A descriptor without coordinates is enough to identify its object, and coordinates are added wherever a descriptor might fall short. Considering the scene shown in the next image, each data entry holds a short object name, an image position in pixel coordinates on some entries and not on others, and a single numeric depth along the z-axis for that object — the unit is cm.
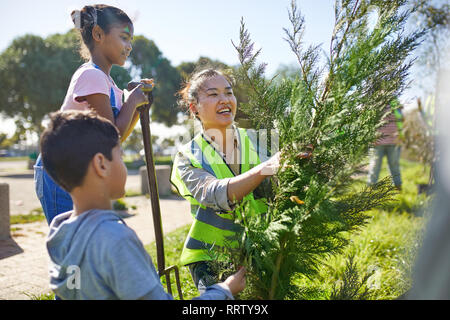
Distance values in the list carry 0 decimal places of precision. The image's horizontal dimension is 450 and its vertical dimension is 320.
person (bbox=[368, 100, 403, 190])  718
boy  120
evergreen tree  133
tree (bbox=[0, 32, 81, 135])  2394
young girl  198
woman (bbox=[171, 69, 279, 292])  162
